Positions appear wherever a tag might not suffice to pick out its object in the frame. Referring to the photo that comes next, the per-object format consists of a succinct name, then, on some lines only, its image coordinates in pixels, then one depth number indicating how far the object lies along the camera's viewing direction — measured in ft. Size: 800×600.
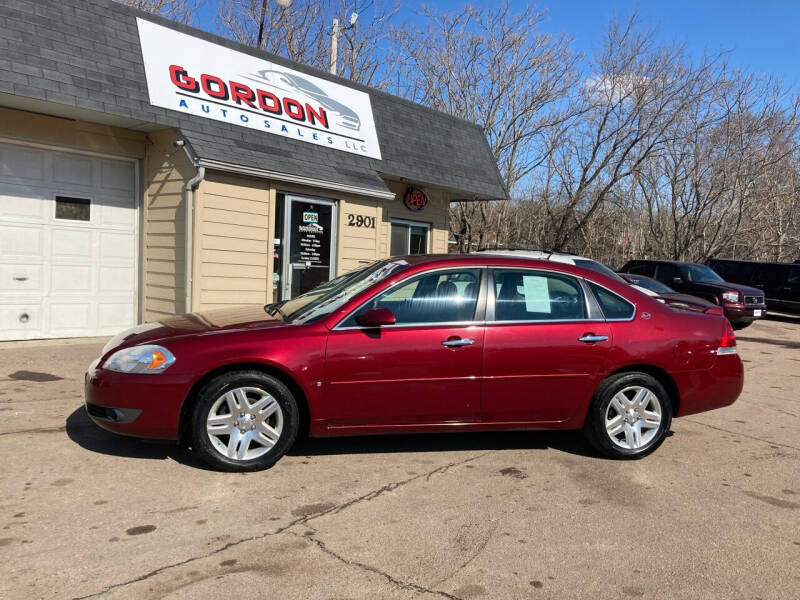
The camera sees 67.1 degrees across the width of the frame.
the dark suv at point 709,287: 47.24
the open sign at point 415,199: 42.78
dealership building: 26.07
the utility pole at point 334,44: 57.93
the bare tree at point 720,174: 77.61
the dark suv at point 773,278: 59.57
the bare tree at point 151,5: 56.70
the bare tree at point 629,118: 70.33
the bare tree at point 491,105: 68.44
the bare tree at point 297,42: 67.67
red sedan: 13.42
